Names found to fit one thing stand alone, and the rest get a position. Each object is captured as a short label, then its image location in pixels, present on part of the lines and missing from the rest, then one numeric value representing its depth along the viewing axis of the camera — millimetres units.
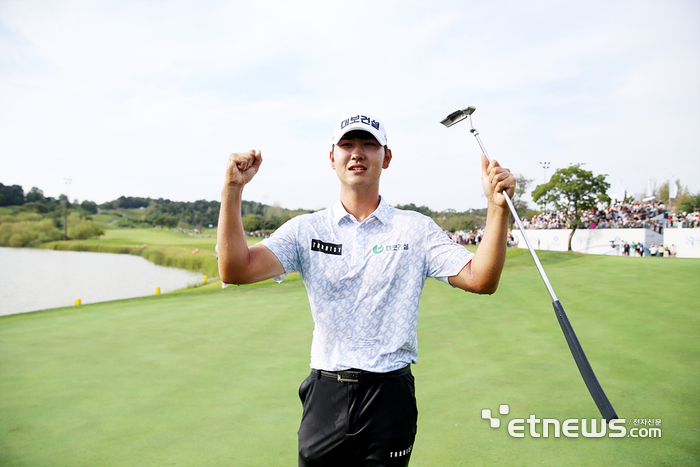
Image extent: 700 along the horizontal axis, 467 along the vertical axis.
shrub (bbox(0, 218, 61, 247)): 69438
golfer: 1910
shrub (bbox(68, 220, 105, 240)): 76000
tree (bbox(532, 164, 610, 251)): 33562
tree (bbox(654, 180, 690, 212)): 62719
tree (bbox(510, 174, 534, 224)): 61831
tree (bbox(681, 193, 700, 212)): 48441
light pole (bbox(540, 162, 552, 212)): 52972
